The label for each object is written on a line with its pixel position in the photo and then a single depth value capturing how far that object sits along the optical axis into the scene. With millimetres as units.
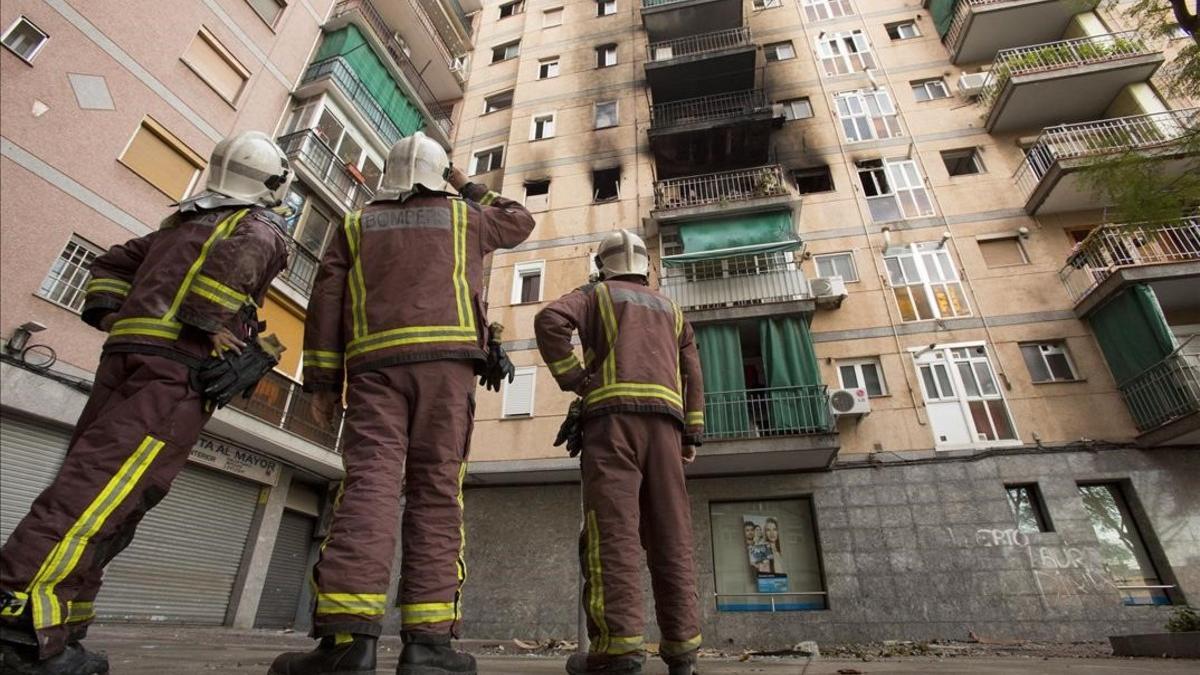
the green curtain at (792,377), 10922
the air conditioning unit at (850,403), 11055
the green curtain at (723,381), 11344
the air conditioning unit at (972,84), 14648
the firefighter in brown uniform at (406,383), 1905
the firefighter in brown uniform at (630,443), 2629
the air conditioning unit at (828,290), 12422
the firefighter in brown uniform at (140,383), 1884
